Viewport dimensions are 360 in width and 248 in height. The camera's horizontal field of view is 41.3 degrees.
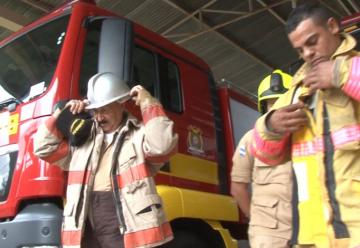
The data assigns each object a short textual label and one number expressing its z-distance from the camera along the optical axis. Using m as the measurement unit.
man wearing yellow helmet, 2.03
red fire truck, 2.76
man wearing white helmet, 2.11
